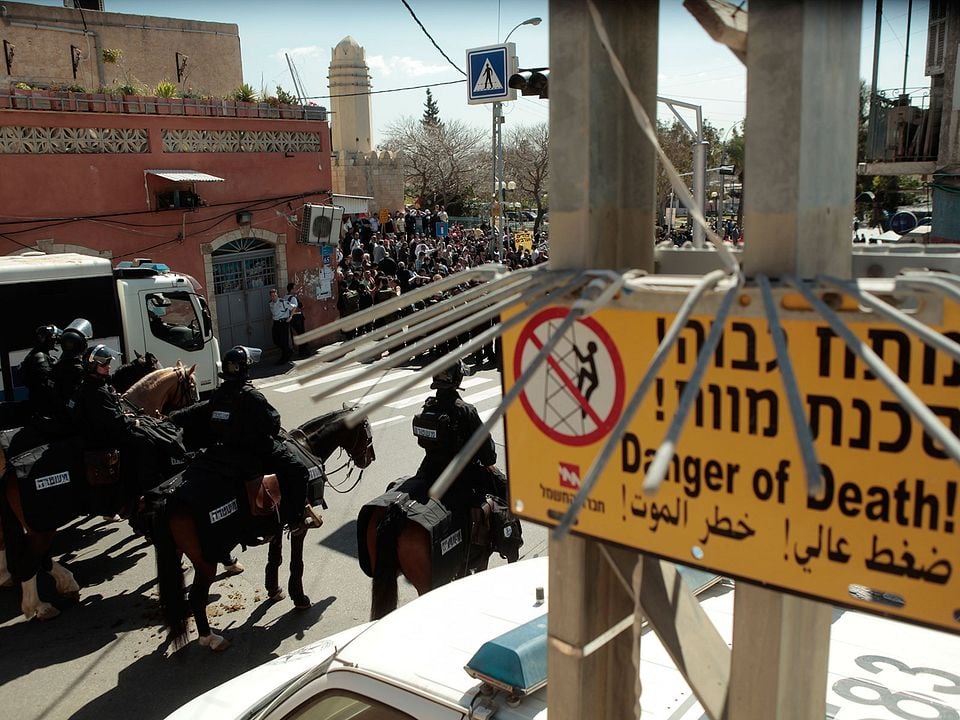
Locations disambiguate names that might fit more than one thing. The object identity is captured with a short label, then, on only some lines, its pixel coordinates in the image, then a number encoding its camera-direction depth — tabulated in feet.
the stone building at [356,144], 120.78
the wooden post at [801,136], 4.82
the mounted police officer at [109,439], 23.41
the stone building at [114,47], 90.79
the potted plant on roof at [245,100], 57.98
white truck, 34.45
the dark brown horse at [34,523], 22.24
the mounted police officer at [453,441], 20.84
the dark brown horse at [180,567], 20.33
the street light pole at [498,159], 65.46
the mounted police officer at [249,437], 21.75
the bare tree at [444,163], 150.00
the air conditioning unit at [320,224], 61.93
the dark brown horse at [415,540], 19.60
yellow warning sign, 4.99
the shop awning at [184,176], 52.03
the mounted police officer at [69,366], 25.52
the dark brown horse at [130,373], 32.83
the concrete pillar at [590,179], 5.80
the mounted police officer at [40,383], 26.08
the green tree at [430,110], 250.49
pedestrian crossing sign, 48.37
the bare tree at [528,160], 150.51
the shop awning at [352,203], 67.41
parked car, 9.37
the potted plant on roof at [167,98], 53.26
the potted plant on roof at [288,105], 61.05
